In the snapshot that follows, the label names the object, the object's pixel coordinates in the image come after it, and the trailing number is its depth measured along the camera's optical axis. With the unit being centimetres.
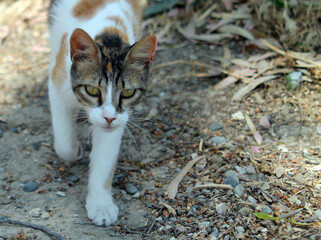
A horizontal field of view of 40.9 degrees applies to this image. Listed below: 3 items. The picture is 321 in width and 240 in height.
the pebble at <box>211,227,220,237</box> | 266
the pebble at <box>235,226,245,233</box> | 266
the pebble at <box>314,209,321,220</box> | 269
